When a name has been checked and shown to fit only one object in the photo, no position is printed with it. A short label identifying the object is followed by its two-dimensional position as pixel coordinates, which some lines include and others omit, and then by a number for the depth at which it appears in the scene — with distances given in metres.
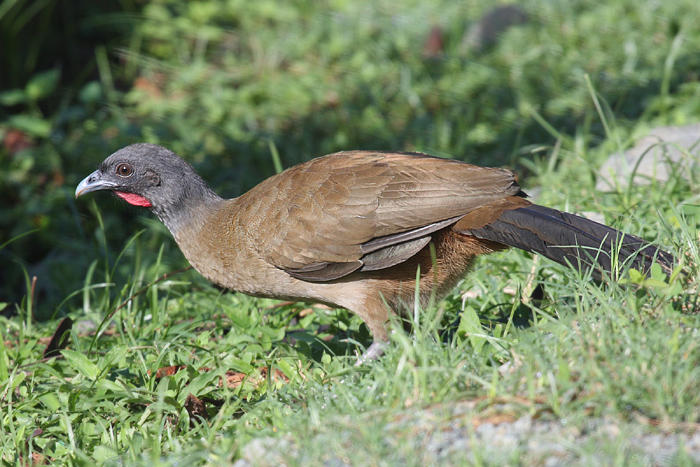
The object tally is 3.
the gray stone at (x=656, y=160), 9.19
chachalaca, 6.81
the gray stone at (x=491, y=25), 16.30
